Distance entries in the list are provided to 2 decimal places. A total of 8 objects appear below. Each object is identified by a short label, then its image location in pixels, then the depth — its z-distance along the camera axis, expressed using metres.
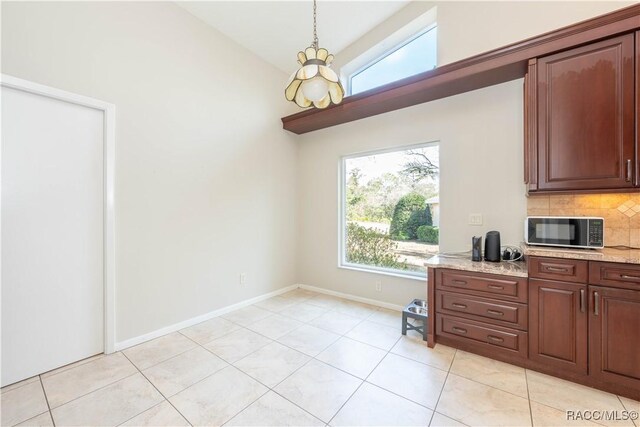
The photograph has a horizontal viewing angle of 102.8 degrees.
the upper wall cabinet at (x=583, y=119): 1.88
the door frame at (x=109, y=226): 2.36
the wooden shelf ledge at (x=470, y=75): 1.93
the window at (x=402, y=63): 3.11
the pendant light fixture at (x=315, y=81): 1.68
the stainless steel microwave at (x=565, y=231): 2.01
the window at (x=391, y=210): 3.24
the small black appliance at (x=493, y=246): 2.41
